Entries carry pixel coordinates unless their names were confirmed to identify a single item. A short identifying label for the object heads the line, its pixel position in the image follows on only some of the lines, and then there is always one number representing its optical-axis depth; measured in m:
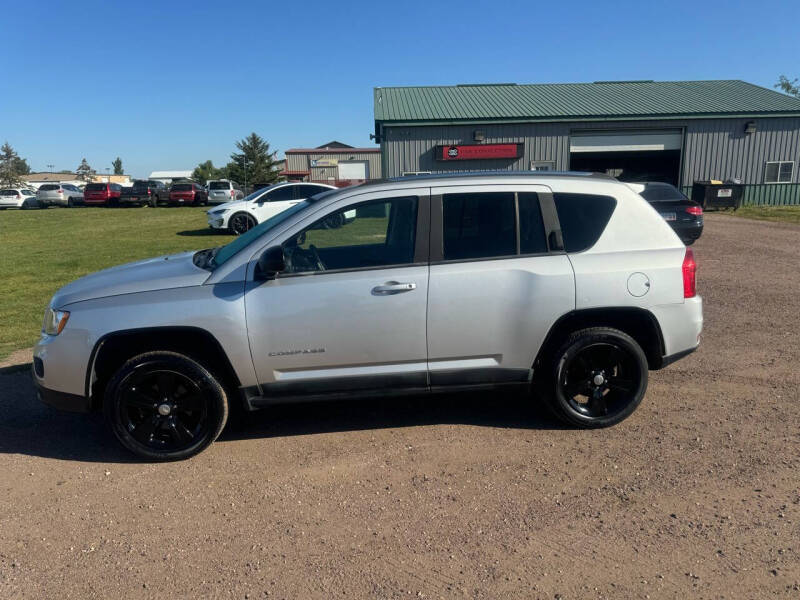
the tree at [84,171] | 143.35
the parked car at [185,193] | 36.53
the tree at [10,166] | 103.25
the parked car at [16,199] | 38.12
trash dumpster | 25.25
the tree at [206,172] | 108.00
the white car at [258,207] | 17.45
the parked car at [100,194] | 38.31
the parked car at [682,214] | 13.53
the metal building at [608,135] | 27.09
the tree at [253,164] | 84.25
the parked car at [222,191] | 34.75
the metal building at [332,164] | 58.53
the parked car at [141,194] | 37.34
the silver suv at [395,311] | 3.86
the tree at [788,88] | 70.75
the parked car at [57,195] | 38.91
